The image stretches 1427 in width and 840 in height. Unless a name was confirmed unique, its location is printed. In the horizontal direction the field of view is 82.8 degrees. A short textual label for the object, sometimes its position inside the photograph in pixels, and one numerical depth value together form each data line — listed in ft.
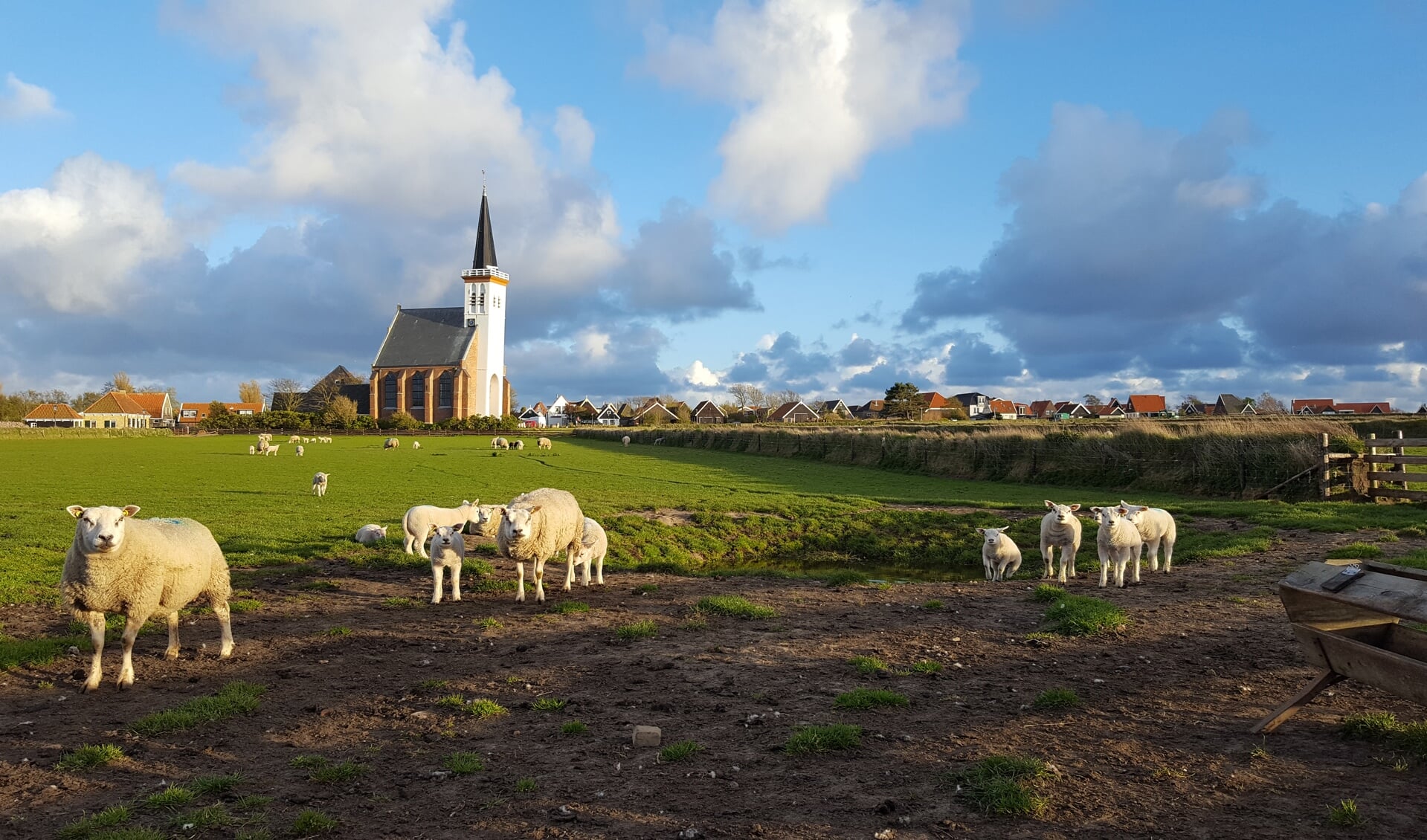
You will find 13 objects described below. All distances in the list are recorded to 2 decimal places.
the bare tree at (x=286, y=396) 495.82
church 465.88
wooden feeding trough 19.40
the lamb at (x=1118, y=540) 48.96
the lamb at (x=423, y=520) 57.72
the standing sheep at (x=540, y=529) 44.21
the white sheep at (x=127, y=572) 29.17
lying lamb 61.11
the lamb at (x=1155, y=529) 52.19
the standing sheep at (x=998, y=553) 55.16
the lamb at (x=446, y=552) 44.68
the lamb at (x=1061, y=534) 52.13
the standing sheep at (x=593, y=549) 51.29
